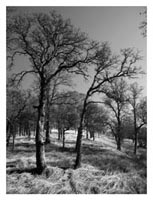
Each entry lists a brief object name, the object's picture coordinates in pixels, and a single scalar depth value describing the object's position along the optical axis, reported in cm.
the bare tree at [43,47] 673
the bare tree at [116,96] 841
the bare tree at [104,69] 835
